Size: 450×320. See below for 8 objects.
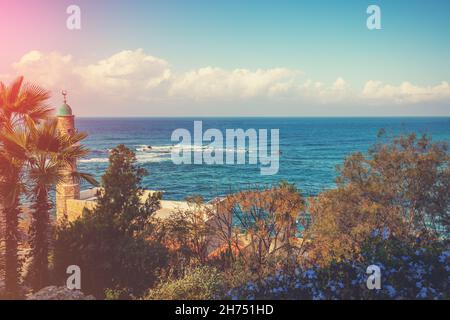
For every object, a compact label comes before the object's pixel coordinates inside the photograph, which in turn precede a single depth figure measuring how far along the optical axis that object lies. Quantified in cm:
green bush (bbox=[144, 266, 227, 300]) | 646
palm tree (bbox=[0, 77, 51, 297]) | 809
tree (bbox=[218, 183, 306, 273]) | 1362
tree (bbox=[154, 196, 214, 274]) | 1227
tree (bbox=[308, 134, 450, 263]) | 1298
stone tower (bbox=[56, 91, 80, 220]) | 2075
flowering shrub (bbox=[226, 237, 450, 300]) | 553
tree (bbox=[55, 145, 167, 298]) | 934
